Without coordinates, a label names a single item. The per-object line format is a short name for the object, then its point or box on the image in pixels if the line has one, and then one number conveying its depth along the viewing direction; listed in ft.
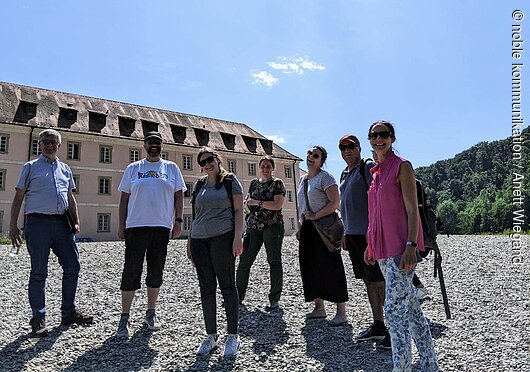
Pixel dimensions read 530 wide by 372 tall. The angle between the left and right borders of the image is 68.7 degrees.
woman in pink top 9.10
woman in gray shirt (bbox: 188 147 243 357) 12.63
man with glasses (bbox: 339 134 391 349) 13.26
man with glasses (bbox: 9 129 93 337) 14.43
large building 101.71
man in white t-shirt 14.38
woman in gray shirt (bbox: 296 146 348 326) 15.49
